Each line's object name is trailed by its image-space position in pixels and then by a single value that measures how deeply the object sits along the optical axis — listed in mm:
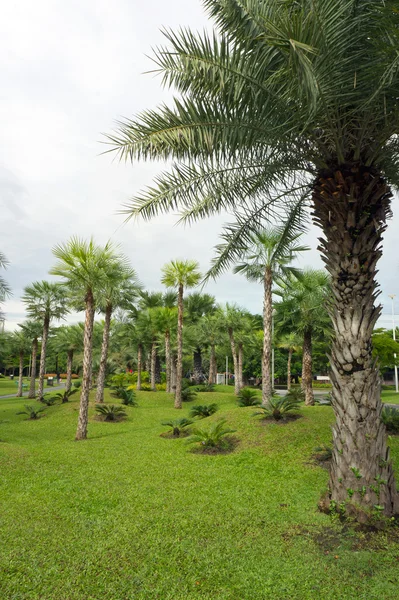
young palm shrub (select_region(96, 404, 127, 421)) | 18281
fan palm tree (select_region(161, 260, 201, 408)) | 23500
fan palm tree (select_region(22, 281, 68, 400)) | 28500
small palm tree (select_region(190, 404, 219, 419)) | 17109
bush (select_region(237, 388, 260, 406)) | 18328
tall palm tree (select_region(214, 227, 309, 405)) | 17094
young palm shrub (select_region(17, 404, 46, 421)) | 19594
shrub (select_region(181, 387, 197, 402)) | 25375
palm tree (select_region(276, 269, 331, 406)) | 19609
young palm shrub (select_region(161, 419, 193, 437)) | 13477
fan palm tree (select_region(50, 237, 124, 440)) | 13617
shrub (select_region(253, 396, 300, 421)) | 12109
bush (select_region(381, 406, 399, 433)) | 11219
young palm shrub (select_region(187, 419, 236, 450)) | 10688
